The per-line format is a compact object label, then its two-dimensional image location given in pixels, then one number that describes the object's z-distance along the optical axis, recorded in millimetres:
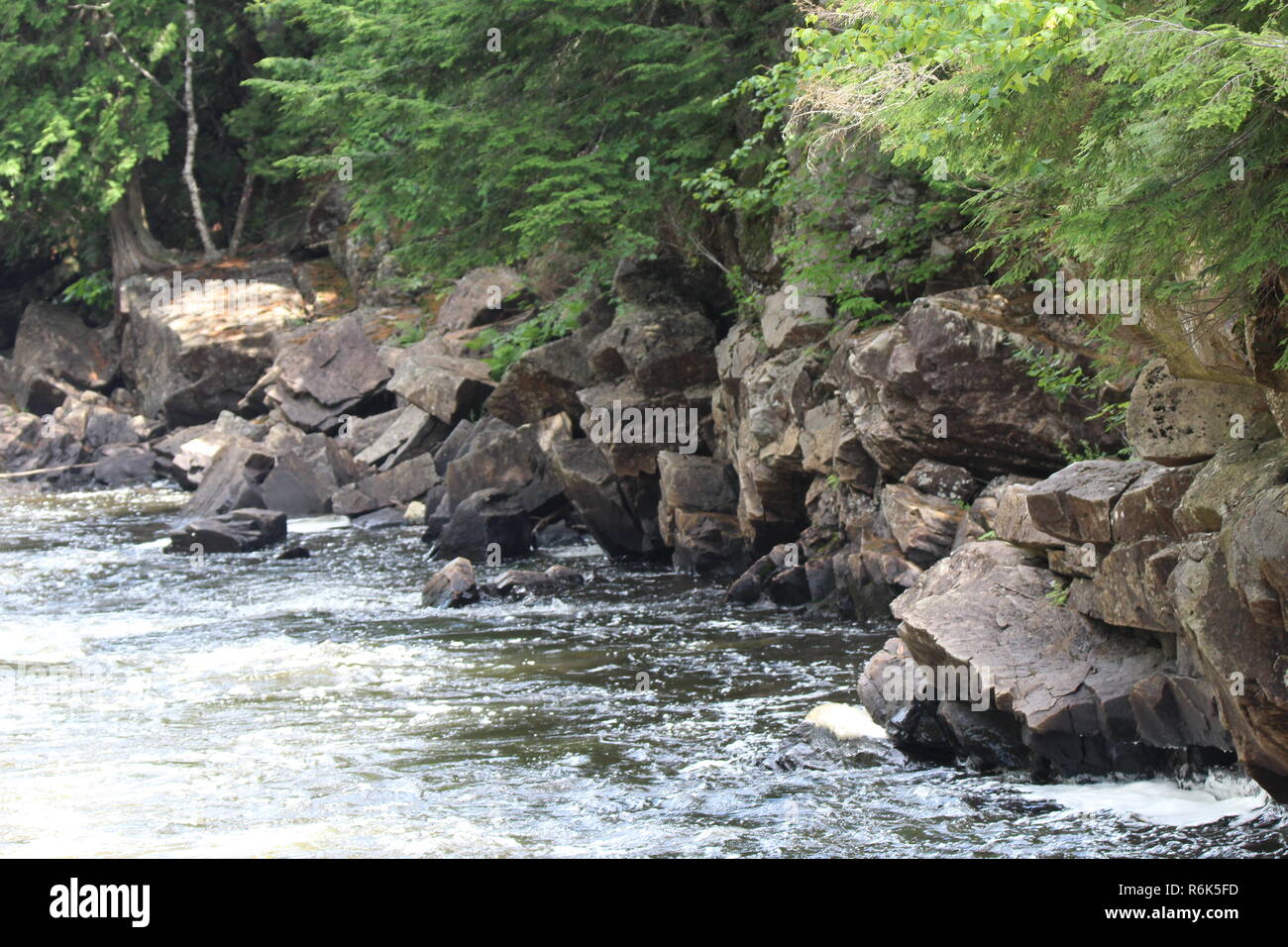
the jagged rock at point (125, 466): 33281
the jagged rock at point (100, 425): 35750
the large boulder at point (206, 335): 34469
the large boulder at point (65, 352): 39531
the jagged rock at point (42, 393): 38875
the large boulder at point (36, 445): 34781
